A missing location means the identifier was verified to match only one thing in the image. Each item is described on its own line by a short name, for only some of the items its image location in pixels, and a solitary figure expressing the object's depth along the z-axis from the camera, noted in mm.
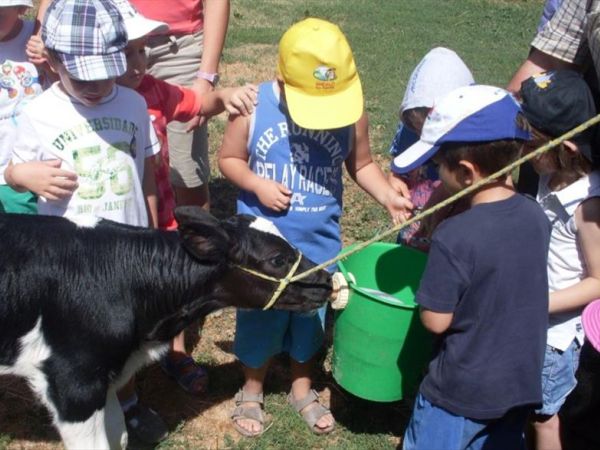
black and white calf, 3408
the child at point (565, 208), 3260
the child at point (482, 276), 2898
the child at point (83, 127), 3447
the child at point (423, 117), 3781
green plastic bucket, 3438
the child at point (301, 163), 3541
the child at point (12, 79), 4082
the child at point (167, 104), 3830
